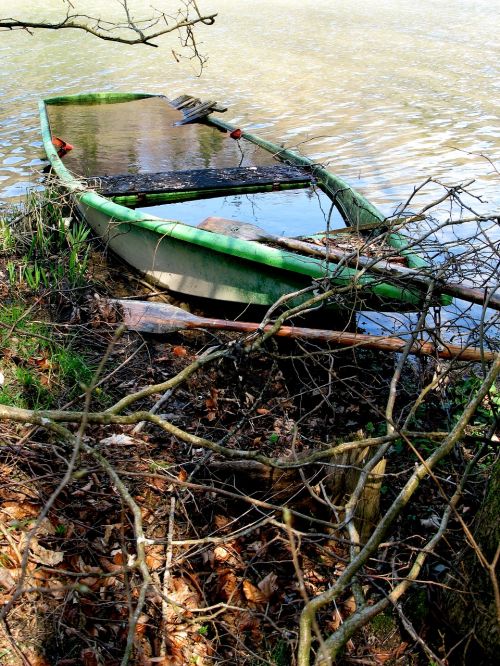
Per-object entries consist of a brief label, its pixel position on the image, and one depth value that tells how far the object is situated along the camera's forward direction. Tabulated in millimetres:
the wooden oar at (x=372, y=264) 3438
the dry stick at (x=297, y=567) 1410
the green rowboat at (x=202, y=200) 4660
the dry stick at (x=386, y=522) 1780
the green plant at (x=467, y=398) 3928
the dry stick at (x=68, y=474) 1684
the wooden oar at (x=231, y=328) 3727
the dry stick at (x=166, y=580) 2619
